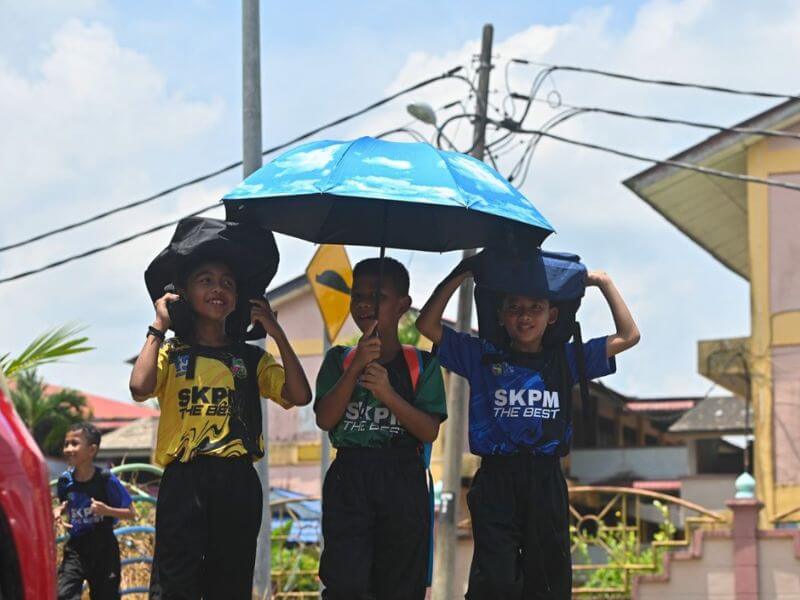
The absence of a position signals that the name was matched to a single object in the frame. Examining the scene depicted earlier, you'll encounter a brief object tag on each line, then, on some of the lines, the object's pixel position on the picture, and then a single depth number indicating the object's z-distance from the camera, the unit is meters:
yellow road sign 10.38
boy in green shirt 5.78
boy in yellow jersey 5.64
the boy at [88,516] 8.97
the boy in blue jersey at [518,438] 5.98
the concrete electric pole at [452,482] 14.84
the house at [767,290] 19.36
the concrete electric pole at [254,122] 10.84
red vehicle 3.62
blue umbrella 5.75
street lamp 15.02
